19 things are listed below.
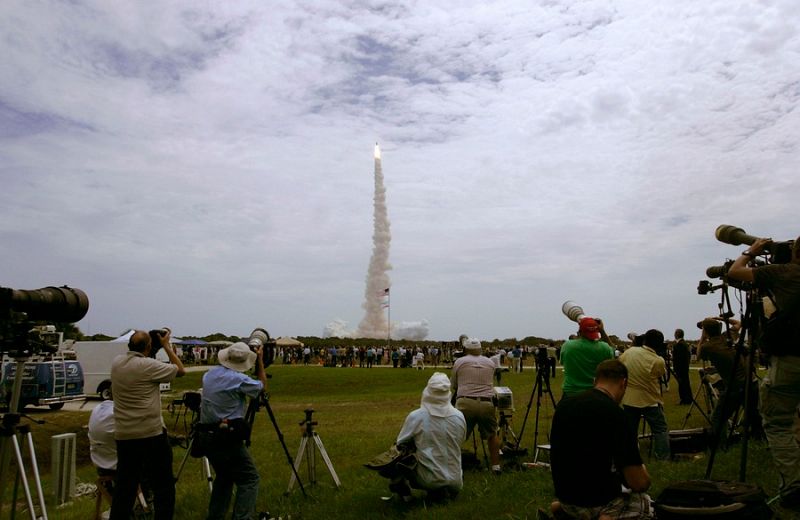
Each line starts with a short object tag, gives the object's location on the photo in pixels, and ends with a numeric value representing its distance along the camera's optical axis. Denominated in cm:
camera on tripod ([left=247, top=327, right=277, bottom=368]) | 774
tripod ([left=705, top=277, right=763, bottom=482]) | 565
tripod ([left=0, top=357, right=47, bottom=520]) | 570
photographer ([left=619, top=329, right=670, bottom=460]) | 830
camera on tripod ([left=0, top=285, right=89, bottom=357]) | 570
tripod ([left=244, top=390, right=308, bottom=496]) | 751
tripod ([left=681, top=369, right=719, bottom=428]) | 1192
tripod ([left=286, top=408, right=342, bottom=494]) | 823
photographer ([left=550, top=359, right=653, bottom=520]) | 437
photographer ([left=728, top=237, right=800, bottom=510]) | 556
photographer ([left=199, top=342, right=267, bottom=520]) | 638
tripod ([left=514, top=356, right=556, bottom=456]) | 993
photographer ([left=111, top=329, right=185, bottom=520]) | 625
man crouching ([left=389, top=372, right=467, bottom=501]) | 709
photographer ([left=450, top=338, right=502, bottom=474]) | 876
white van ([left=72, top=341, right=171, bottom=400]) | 2522
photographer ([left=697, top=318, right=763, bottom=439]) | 916
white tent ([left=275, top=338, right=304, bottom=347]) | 5497
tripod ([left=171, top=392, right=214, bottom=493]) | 810
